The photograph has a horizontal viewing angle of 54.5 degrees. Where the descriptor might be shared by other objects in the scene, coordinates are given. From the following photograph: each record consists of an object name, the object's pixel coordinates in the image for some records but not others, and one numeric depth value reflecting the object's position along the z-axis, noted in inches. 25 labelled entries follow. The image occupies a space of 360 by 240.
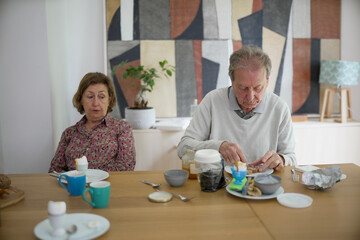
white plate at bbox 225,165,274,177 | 63.5
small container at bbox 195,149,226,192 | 55.2
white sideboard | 117.7
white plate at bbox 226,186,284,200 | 51.7
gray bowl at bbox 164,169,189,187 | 57.5
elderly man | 71.8
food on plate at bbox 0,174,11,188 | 56.4
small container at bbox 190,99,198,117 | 128.6
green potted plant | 117.3
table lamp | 124.4
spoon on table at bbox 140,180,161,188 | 58.8
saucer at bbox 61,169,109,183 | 62.0
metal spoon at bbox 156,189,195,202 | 52.2
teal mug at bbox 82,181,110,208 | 48.9
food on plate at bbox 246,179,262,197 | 52.6
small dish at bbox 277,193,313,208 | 49.8
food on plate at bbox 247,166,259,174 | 63.6
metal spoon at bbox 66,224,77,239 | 41.2
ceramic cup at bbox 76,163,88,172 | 63.4
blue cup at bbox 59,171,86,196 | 53.9
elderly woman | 82.1
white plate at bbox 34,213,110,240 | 40.6
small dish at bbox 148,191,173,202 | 52.0
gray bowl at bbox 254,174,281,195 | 52.5
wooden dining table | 41.9
